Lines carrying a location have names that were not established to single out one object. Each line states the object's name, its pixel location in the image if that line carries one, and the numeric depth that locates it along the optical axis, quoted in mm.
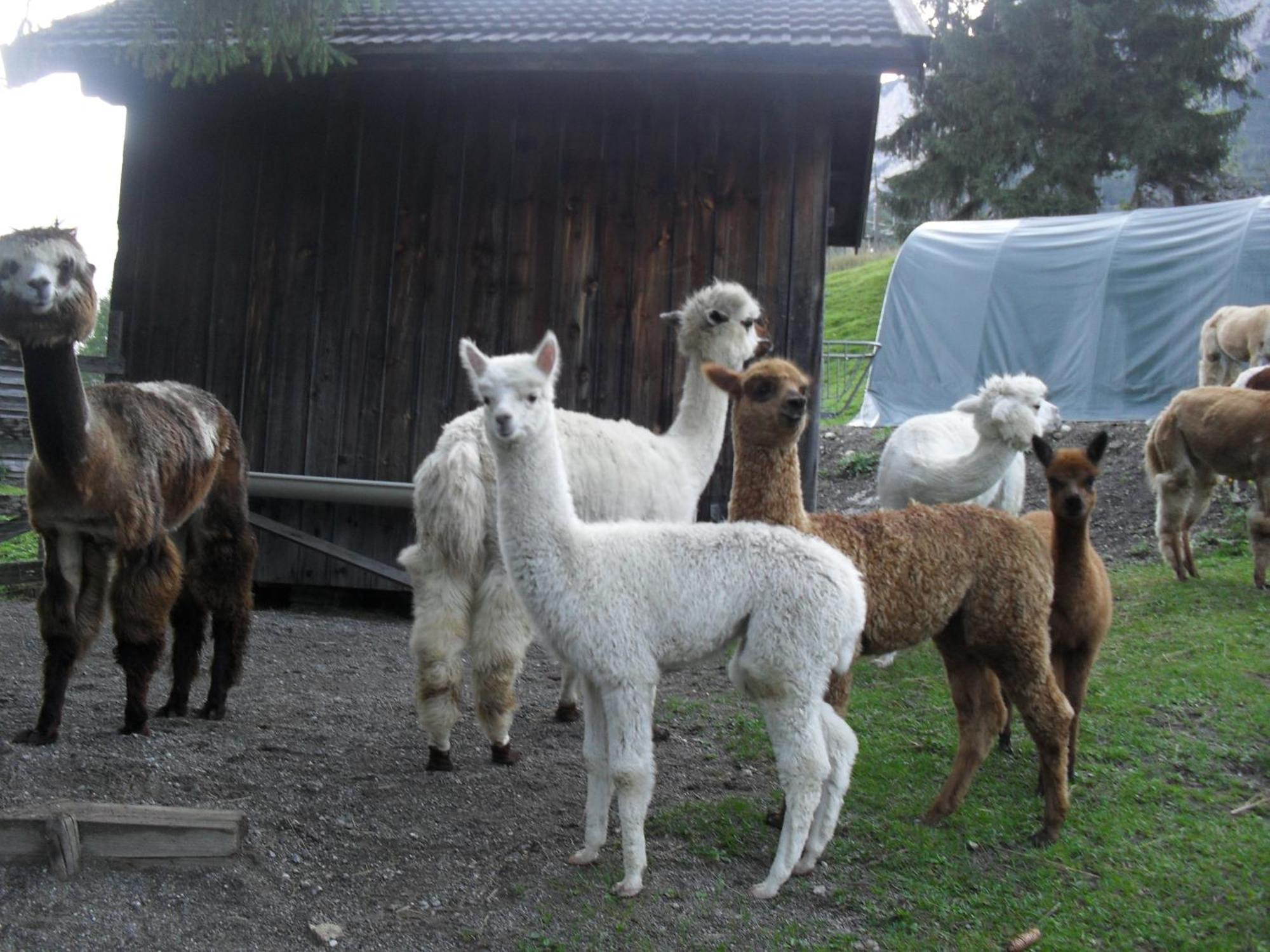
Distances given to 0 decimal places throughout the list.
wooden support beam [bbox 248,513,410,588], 8438
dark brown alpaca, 4465
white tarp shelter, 15375
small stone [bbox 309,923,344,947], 3414
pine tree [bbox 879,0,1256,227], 25766
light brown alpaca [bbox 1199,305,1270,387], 12828
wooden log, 3541
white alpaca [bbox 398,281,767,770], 4750
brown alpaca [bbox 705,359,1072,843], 4203
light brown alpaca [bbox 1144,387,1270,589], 8273
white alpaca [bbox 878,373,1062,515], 6461
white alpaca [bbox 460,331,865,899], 3664
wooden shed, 7941
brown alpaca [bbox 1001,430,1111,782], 4590
